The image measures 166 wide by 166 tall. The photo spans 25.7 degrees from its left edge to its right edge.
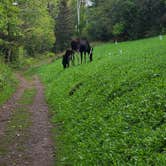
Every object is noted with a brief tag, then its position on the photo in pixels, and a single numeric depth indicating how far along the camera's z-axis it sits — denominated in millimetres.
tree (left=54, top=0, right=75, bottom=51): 65500
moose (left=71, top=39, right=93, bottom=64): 32000
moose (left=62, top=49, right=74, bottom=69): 32219
